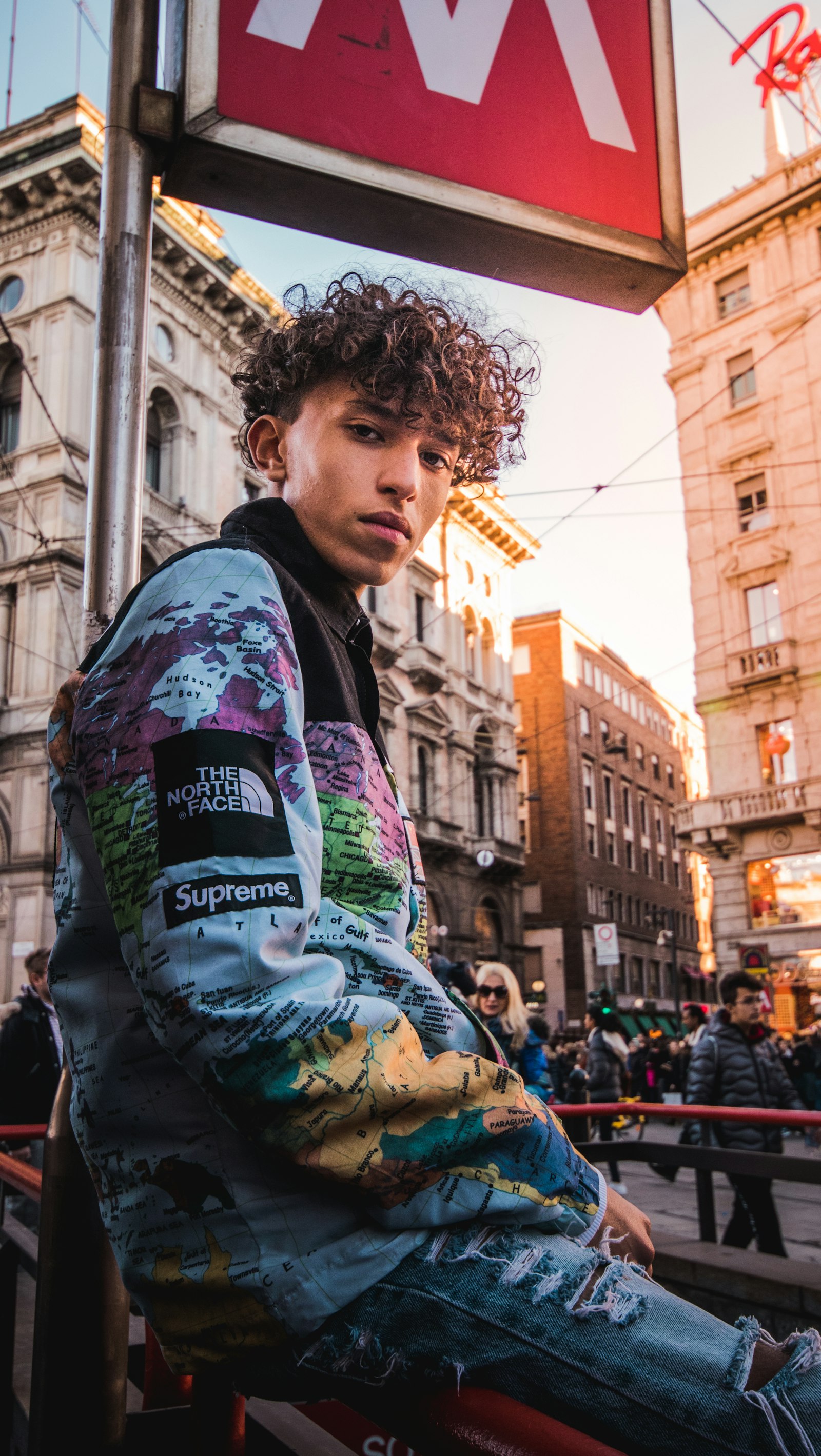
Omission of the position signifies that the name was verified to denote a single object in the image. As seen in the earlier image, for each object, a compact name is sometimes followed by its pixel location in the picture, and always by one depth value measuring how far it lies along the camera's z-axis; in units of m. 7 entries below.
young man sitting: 0.71
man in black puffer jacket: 6.47
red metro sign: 1.77
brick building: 40.12
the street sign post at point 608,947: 20.56
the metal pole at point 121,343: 1.72
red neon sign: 23.95
